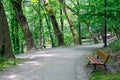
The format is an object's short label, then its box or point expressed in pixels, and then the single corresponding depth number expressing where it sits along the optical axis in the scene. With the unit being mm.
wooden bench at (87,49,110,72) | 5393
